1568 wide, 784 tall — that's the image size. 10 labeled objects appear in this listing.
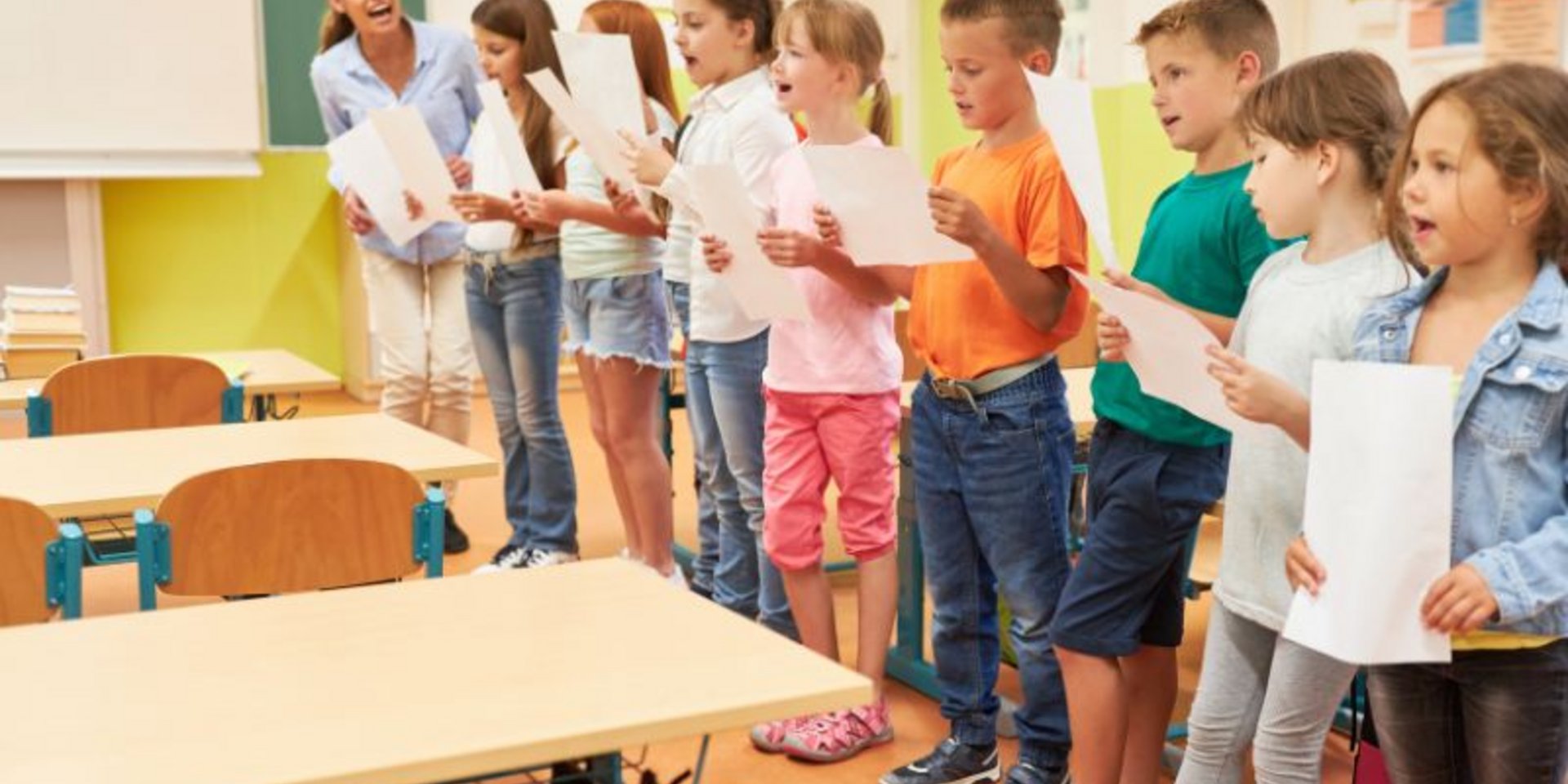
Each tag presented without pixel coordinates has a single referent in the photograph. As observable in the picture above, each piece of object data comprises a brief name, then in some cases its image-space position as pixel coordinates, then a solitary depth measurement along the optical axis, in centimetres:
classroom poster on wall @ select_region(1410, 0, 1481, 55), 478
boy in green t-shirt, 208
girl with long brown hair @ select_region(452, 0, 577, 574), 387
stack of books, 385
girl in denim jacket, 148
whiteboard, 652
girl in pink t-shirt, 277
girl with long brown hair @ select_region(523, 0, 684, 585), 373
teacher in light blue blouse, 438
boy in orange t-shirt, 234
